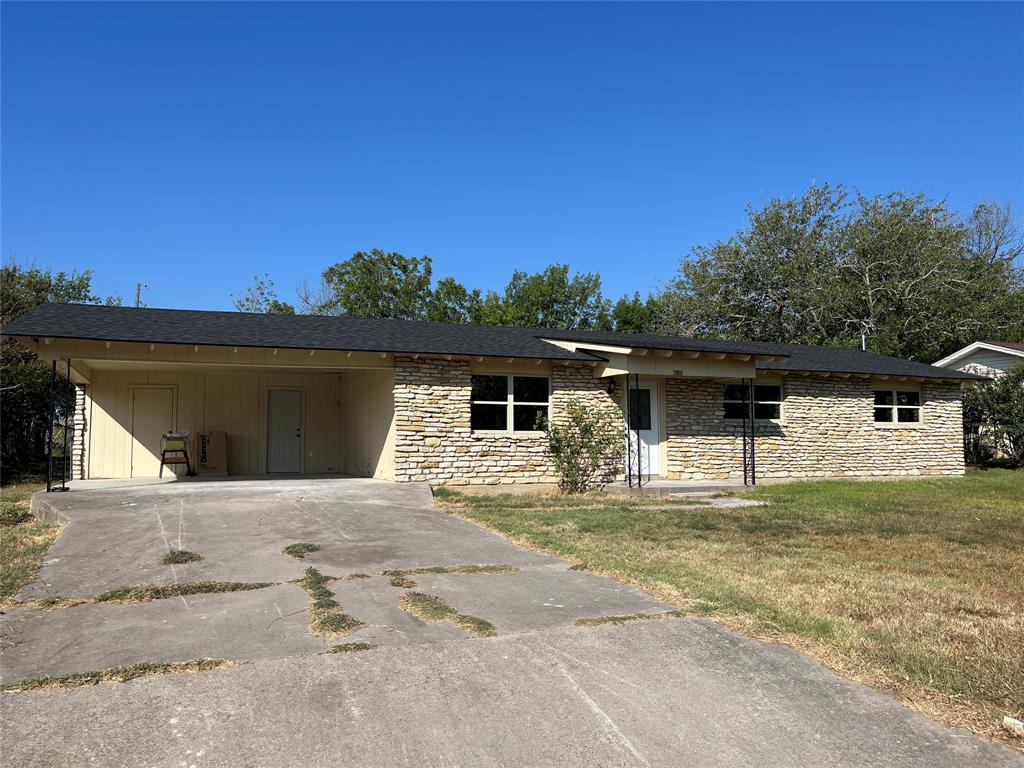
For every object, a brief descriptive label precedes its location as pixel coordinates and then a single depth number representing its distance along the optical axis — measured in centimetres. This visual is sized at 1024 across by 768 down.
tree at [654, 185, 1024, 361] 3058
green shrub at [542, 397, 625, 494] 1430
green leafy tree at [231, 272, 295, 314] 3975
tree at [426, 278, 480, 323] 3916
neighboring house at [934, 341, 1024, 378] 2316
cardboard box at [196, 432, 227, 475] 1606
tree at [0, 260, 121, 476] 1875
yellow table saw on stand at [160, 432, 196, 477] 1492
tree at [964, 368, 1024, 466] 2111
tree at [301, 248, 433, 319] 3875
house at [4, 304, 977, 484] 1341
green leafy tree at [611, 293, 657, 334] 4200
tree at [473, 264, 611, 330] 4262
